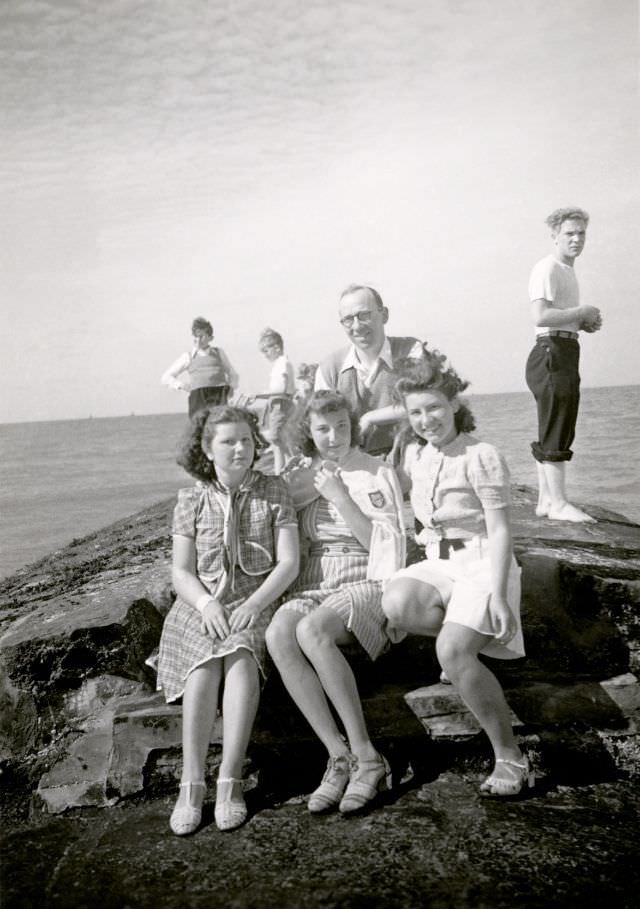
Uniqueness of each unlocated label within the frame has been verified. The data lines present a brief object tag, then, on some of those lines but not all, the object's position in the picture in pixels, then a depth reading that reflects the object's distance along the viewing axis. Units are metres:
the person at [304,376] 10.48
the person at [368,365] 3.69
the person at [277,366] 8.83
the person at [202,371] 7.81
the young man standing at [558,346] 4.29
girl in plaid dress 2.84
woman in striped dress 2.85
